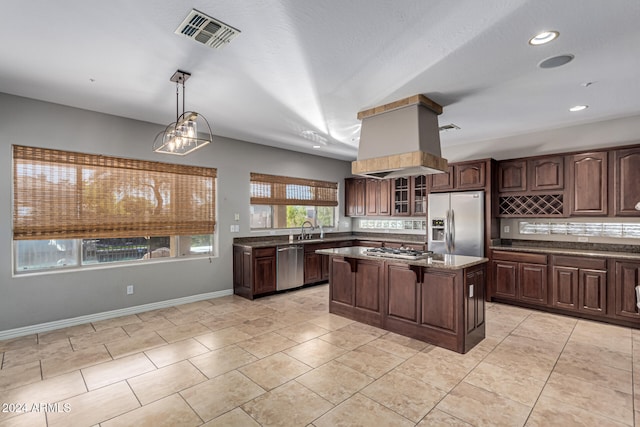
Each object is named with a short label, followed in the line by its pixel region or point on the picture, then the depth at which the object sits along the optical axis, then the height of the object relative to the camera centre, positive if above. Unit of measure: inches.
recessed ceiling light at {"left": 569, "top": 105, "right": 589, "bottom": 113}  155.0 +51.7
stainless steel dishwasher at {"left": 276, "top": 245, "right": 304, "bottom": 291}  218.8 -39.4
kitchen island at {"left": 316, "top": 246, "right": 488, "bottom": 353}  130.5 -39.3
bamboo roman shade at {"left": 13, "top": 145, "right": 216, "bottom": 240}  146.9 +8.7
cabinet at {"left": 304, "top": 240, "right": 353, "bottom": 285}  237.5 -40.9
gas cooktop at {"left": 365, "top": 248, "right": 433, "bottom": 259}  150.1 -21.0
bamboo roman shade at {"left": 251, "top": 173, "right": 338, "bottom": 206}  235.5 +17.3
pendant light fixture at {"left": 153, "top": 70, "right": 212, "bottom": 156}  121.8 +33.2
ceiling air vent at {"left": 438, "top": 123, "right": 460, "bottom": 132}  185.0 +50.7
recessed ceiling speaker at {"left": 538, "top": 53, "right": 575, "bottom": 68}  106.7 +52.3
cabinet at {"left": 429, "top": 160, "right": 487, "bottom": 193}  206.5 +23.1
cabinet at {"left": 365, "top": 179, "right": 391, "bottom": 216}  270.5 +12.9
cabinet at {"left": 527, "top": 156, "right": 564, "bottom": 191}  185.3 +22.6
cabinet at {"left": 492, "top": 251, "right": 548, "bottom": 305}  181.2 -39.3
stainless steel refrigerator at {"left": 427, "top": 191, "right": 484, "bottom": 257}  204.1 -8.0
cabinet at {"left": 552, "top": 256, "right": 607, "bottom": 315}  163.0 -39.4
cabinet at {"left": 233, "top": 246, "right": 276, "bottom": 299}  205.0 -39.2
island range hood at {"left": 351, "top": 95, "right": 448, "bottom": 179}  138.0 +33.3
